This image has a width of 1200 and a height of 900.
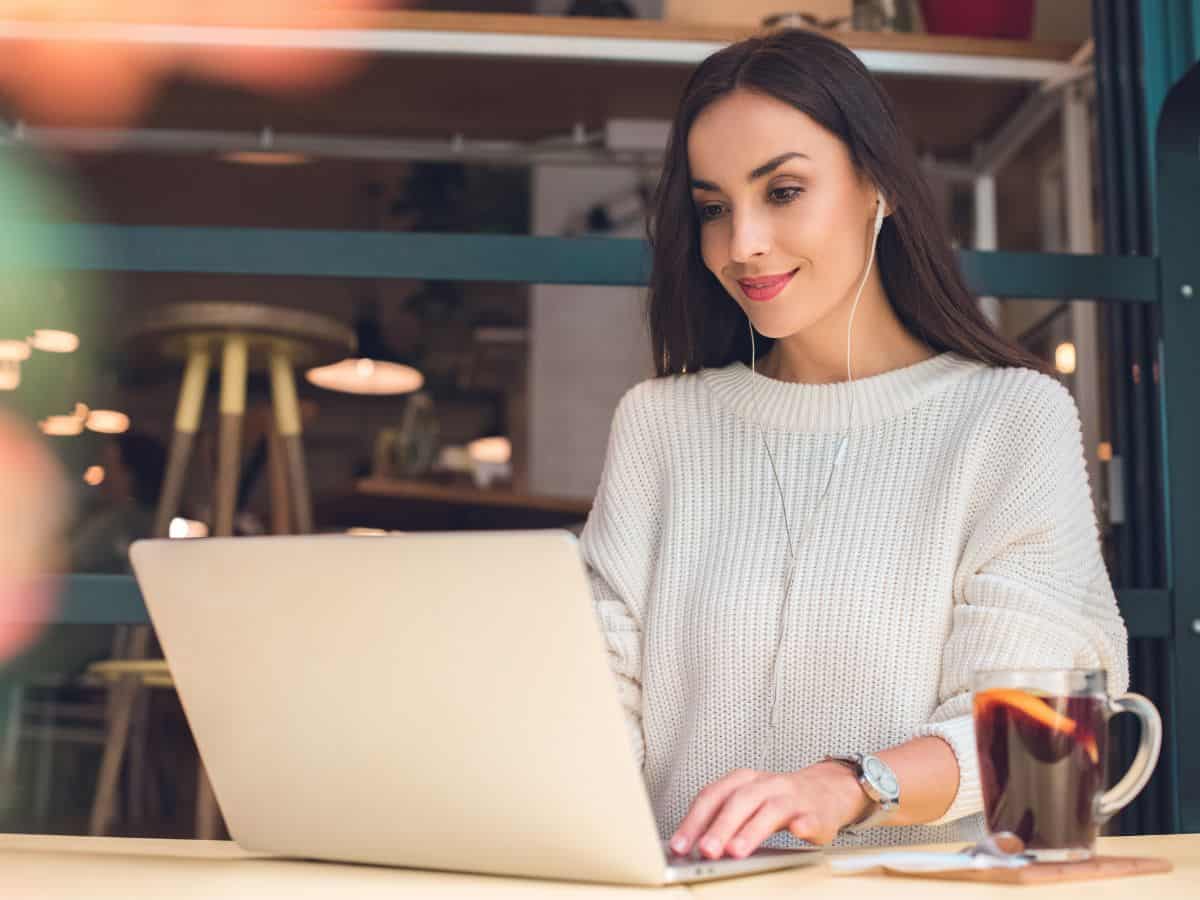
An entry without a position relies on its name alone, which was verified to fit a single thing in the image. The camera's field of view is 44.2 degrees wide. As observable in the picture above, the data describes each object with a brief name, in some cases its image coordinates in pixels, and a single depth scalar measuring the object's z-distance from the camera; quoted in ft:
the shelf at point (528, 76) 7.34
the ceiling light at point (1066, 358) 8.26
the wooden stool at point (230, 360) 8.73
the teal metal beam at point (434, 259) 5.66
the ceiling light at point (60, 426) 15.29
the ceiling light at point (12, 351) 12.32
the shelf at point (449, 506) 12.05
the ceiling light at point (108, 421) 21.55
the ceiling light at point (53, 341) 15.25
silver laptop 2.38
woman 4.46
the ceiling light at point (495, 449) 21.92
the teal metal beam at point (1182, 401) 5.30
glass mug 2.53
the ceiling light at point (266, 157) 10.53
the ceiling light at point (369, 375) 16.55
